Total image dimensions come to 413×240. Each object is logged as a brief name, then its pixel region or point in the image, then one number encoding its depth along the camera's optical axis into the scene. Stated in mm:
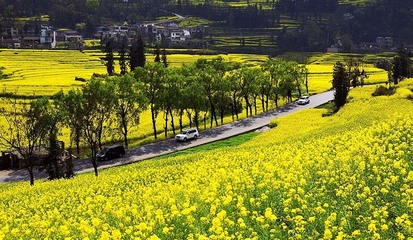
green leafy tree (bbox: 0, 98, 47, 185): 37250
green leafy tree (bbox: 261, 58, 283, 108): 70338
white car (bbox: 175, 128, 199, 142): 49116
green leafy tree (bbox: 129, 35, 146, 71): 95750
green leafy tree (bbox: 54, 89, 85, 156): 40344
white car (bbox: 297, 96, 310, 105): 71625
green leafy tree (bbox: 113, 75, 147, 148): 49469
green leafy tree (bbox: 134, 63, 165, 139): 54156
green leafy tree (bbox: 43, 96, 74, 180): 35688
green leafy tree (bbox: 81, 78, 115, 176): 39562
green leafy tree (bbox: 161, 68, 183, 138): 53062
